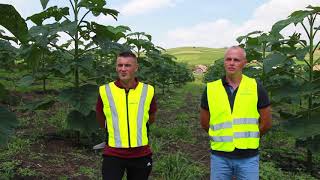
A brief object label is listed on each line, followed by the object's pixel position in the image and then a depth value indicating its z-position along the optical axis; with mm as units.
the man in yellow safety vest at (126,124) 4262
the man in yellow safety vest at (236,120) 4184
